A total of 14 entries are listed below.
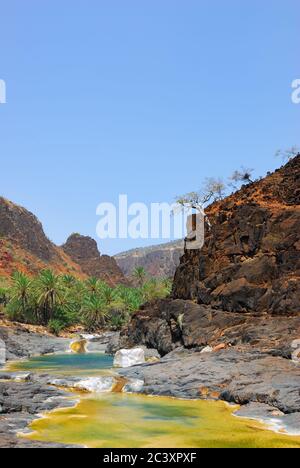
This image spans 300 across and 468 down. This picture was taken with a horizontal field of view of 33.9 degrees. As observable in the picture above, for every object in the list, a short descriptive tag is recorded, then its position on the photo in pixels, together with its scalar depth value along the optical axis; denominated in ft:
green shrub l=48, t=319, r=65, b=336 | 272.10
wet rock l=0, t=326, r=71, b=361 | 178.42
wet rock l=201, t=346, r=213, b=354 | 109.91
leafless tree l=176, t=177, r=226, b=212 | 174.81
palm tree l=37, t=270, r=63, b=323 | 277.23
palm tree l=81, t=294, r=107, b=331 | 294.05
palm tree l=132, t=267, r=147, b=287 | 422.16
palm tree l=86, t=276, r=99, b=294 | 346.95
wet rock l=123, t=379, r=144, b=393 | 83.68
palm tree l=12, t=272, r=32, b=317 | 276.41
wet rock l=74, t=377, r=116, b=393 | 84.99
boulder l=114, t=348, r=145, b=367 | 130.93
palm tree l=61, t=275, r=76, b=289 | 350.23
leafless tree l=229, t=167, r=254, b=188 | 170.91
